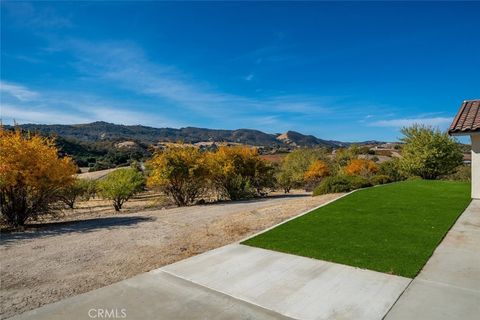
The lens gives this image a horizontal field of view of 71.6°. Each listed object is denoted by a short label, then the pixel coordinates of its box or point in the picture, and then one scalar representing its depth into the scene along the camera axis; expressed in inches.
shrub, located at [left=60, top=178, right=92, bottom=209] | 1155.9
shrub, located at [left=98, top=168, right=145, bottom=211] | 876.6
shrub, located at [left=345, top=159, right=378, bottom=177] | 1241.4
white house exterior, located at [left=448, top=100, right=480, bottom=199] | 453.1
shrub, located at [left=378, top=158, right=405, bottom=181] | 1062.8
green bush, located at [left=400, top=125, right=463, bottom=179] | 792.9
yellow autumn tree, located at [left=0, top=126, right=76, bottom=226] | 409.1
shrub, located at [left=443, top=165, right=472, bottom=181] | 885.2
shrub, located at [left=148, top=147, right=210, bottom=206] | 697.0
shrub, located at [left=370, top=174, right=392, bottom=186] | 860.1
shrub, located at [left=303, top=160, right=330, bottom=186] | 1483.3
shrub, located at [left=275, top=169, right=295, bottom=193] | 1400.1
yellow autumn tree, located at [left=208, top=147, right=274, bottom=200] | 800.3
